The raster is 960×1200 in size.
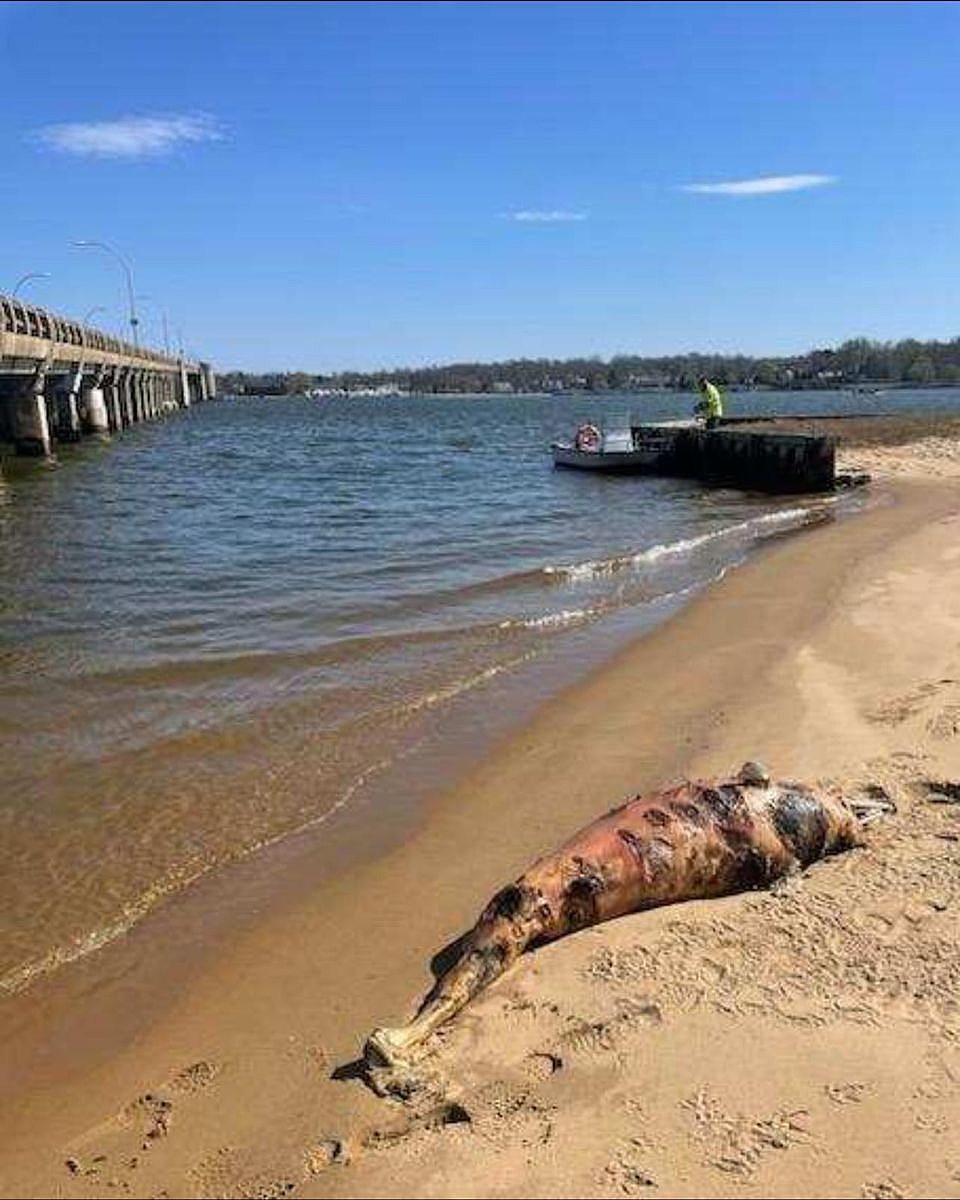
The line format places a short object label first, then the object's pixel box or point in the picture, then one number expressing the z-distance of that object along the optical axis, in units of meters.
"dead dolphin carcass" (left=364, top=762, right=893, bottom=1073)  5.16
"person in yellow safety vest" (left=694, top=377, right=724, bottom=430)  38.88
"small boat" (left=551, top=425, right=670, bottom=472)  36.88
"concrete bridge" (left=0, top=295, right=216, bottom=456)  42.00
